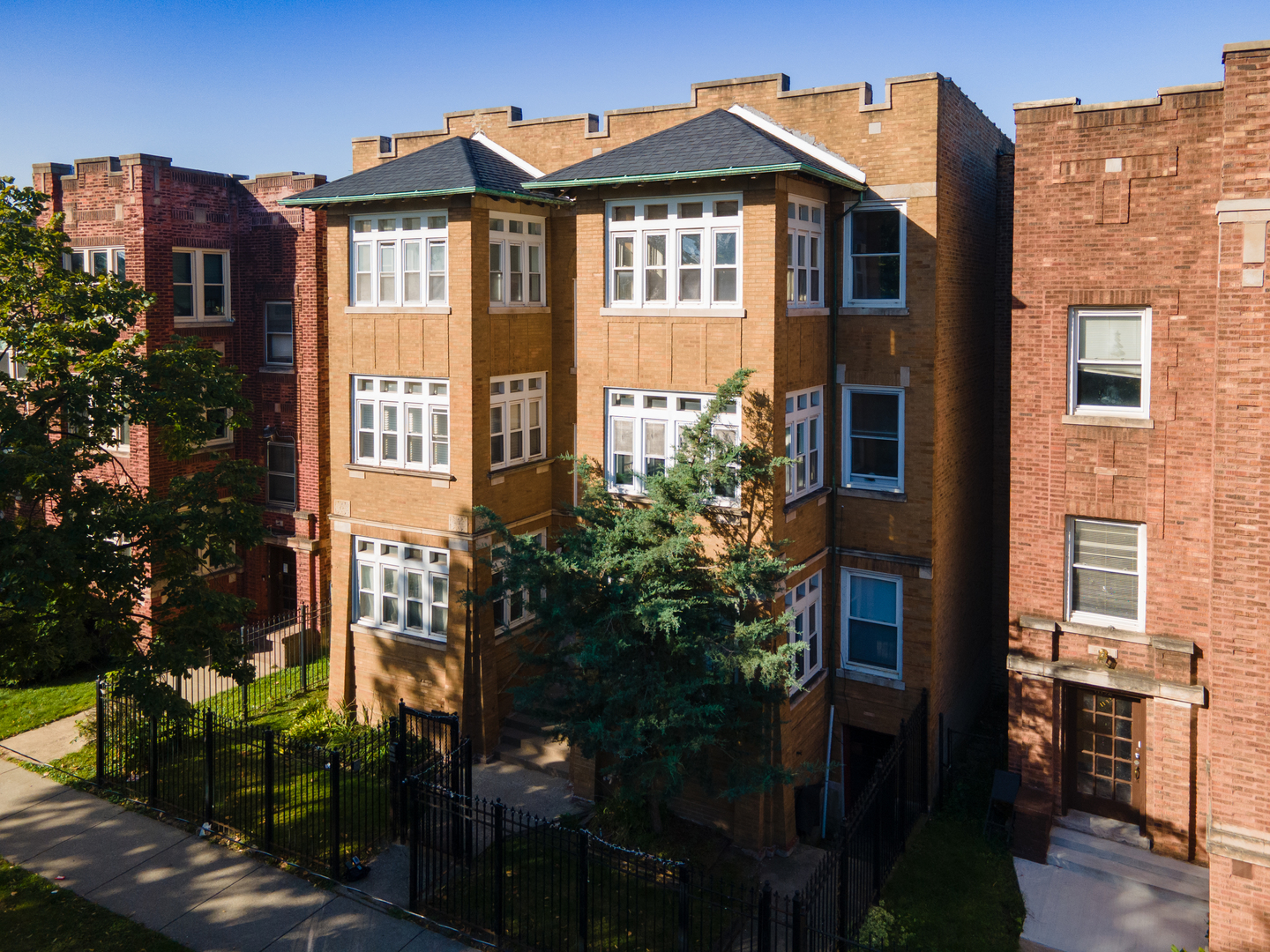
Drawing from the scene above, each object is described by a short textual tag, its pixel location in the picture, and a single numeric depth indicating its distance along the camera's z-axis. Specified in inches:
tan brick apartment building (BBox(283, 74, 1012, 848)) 649.6
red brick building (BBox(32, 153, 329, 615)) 970.1
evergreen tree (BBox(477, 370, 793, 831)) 555.5
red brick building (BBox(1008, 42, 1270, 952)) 600.7
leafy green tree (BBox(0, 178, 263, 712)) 615.5
